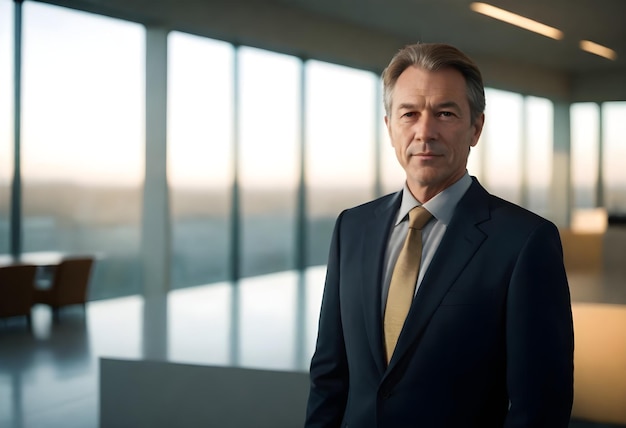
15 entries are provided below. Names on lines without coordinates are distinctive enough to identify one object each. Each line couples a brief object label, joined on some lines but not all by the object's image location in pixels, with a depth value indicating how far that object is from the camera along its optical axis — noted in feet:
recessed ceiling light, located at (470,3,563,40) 37.66
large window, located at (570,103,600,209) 49.06
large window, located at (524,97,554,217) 52.16
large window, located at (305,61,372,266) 43.73
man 4.87
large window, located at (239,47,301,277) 40.27
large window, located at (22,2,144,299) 32.71
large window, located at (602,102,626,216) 48.16
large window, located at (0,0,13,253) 31.32
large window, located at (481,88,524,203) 51.78
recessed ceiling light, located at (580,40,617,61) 42.93
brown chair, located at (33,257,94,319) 30.58
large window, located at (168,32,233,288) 36.70
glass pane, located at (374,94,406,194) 47.37
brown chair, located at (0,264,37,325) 27.81
